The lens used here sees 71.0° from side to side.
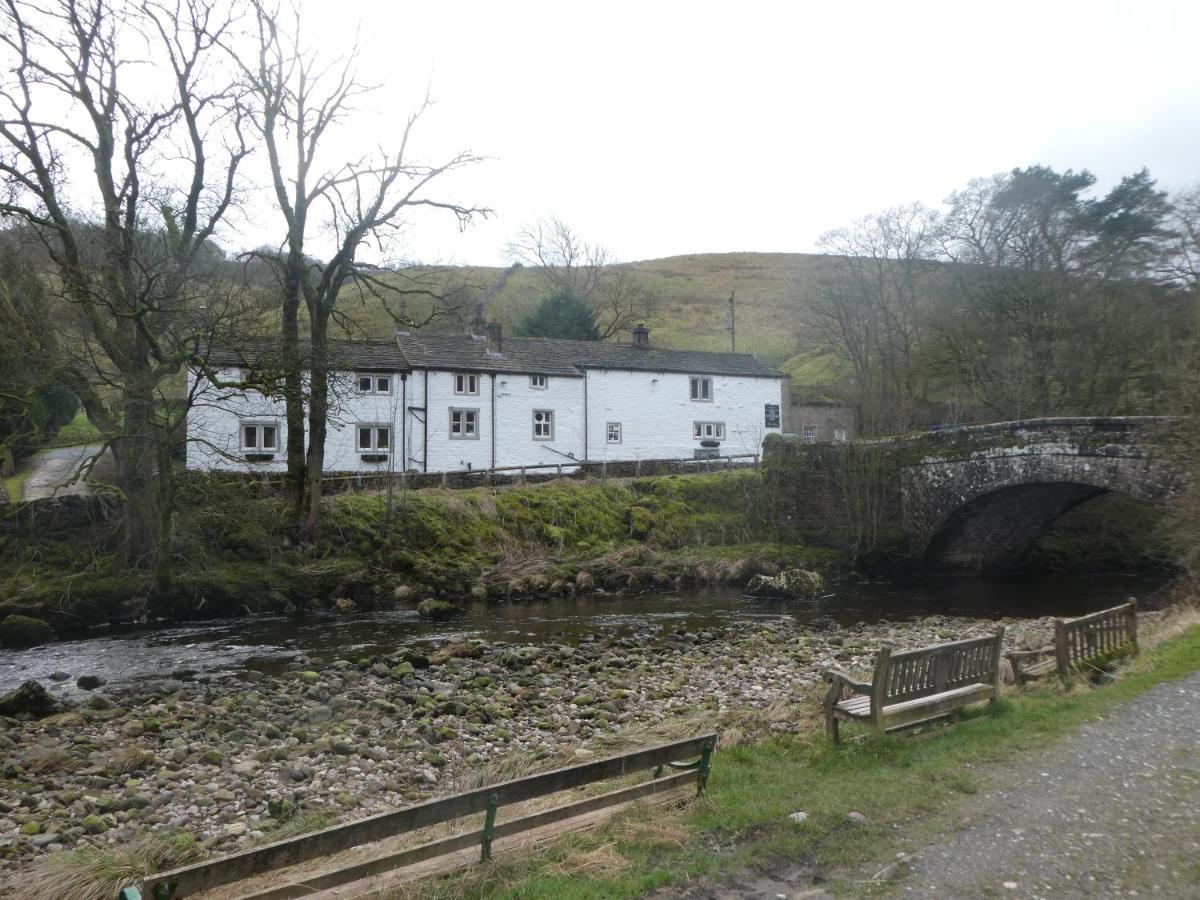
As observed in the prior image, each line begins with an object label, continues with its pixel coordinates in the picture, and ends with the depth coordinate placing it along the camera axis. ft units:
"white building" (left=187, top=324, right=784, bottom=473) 113.60
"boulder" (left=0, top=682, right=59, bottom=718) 38.96
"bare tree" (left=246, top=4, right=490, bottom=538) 75.97
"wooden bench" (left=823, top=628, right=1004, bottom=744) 26.12
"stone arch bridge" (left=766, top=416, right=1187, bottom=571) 77.71
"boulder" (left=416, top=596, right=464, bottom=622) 69.10
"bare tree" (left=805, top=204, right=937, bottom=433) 144.46
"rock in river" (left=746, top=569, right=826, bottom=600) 84.69
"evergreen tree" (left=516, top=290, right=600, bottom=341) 178.70
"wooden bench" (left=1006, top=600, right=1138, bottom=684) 34.06
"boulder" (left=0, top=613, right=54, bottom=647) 57.82
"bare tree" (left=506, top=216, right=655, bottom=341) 222.28
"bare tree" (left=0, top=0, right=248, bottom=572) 63.26
